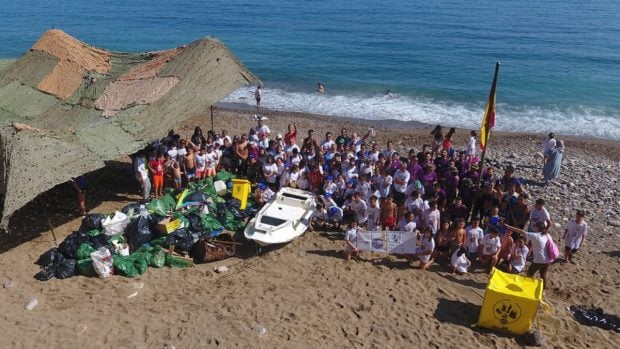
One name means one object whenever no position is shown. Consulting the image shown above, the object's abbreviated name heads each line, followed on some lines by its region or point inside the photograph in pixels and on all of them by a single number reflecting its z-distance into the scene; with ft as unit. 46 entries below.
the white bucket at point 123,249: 35.29
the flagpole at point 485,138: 37.91
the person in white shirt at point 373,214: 37.88
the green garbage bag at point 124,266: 33.70
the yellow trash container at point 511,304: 27.35
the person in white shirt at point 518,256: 33.22
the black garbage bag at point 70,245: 34.71
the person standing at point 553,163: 52.01
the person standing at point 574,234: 36.19
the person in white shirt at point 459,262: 34.63
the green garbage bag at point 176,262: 35.35
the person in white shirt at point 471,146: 51.06
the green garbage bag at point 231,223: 39.98
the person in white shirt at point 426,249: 34.96
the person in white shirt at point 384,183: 40.65
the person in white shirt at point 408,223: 35.58
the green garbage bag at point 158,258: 34.96
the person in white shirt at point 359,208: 38.47
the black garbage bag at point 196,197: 41.42
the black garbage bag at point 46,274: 32.97
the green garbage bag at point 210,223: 38.60
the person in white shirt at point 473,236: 34.76
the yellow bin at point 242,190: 43.70
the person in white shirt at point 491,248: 34.12
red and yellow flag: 38.49
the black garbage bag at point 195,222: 37.99
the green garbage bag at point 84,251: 34.19
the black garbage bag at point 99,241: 34.99
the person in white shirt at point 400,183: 40.73
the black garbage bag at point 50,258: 34.53
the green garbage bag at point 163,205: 39.73
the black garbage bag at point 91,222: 37.09
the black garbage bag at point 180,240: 36.40
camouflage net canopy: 33.60
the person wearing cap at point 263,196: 43.29
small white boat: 37.17
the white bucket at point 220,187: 44.98
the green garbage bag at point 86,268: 33.53
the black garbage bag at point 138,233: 36.35
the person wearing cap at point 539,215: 34.60
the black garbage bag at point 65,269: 33.19
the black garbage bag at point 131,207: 39.14
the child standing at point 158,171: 43.88
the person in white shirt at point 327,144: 48.37
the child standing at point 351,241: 36.24
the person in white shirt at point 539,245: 31.71
